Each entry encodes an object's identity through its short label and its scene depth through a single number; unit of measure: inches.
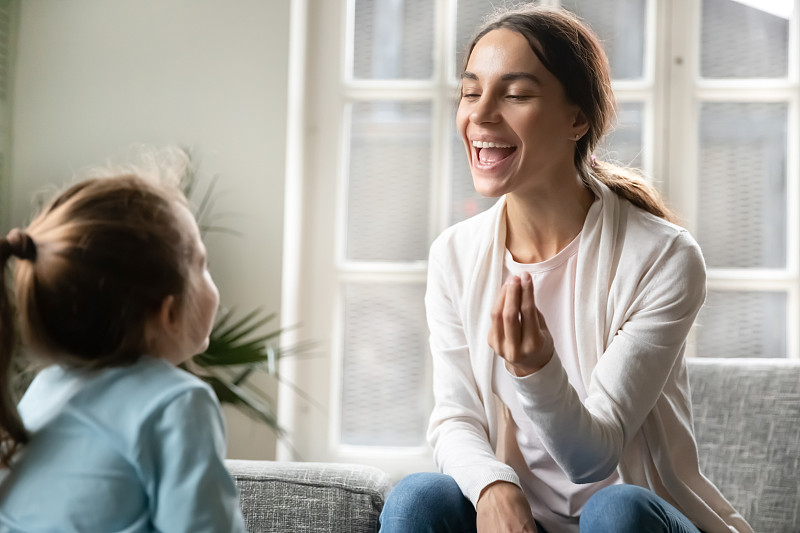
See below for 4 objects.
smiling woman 52.6
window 100.3
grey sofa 57.9
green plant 81.2
